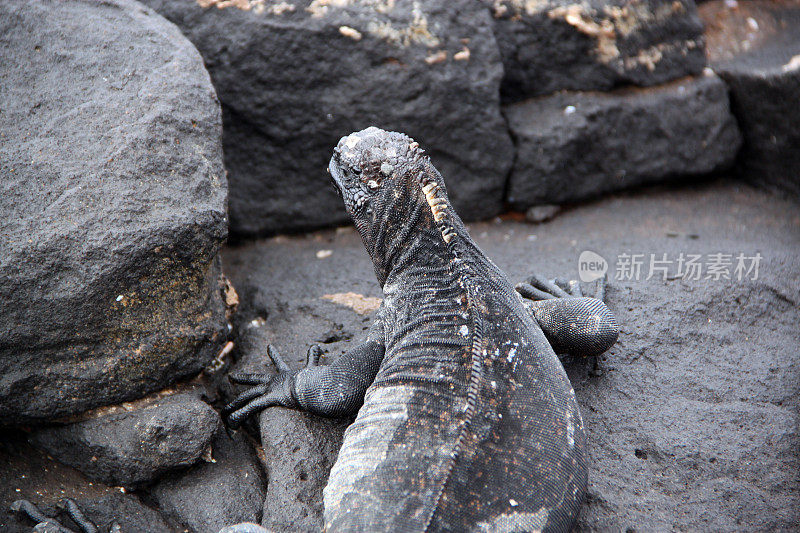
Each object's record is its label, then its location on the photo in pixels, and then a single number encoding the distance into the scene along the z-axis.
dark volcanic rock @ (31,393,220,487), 3.58
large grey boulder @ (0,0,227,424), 3.37
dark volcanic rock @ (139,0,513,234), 5.05
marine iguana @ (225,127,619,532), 2.88
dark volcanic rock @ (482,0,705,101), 5.63
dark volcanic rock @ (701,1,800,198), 5.90
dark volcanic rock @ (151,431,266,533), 3.57
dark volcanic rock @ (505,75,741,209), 5.78
